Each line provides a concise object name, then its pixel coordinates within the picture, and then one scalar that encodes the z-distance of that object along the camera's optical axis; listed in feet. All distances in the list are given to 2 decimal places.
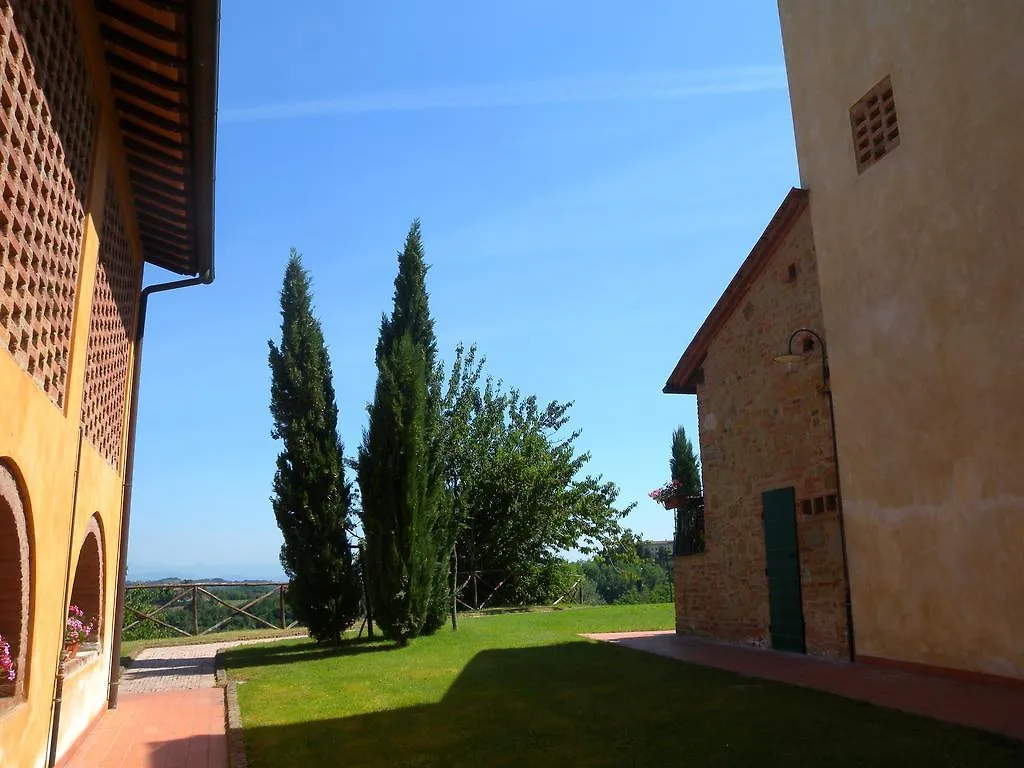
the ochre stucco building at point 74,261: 13.62
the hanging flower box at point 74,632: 20.63
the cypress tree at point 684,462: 90.74
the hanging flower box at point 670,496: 46.39
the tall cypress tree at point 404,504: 42.78
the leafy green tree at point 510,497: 78.95
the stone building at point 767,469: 34.60
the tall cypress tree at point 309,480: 44.42
